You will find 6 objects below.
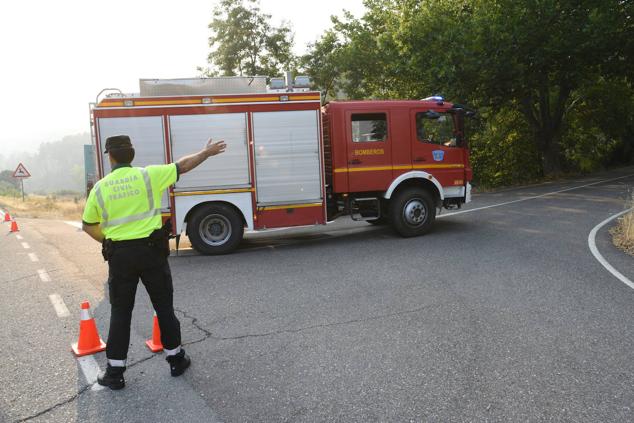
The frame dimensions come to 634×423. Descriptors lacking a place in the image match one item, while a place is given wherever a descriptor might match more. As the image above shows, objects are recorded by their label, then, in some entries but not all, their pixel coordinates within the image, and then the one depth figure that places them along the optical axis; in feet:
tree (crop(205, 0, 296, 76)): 99.66
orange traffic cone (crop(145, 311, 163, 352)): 14.88
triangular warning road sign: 90.11
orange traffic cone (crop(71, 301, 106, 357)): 14.79
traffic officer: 12.70
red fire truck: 28.53
